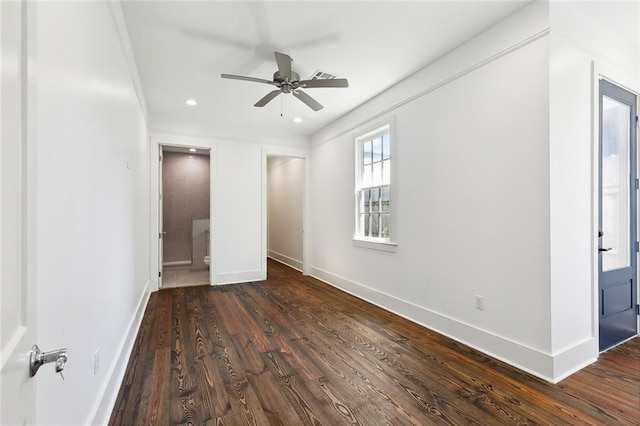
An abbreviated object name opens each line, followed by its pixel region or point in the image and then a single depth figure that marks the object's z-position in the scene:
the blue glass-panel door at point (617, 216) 2.57
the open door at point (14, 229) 0.53
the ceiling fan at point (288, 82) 2.66
